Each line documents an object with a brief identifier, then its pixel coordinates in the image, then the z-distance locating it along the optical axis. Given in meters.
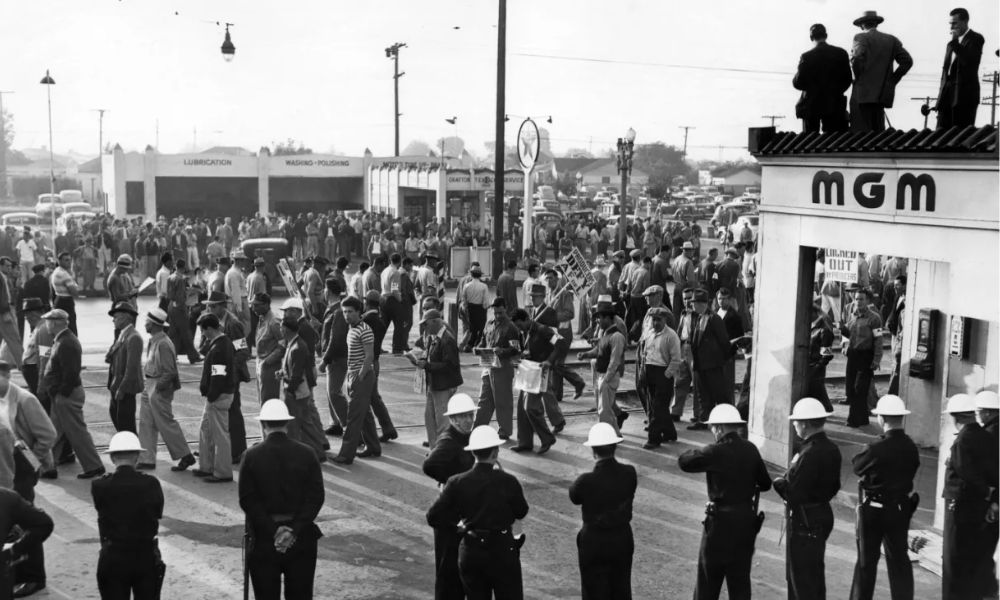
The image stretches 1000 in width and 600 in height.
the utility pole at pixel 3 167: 110.86
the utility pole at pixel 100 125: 79.28
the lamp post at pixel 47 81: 41.25
